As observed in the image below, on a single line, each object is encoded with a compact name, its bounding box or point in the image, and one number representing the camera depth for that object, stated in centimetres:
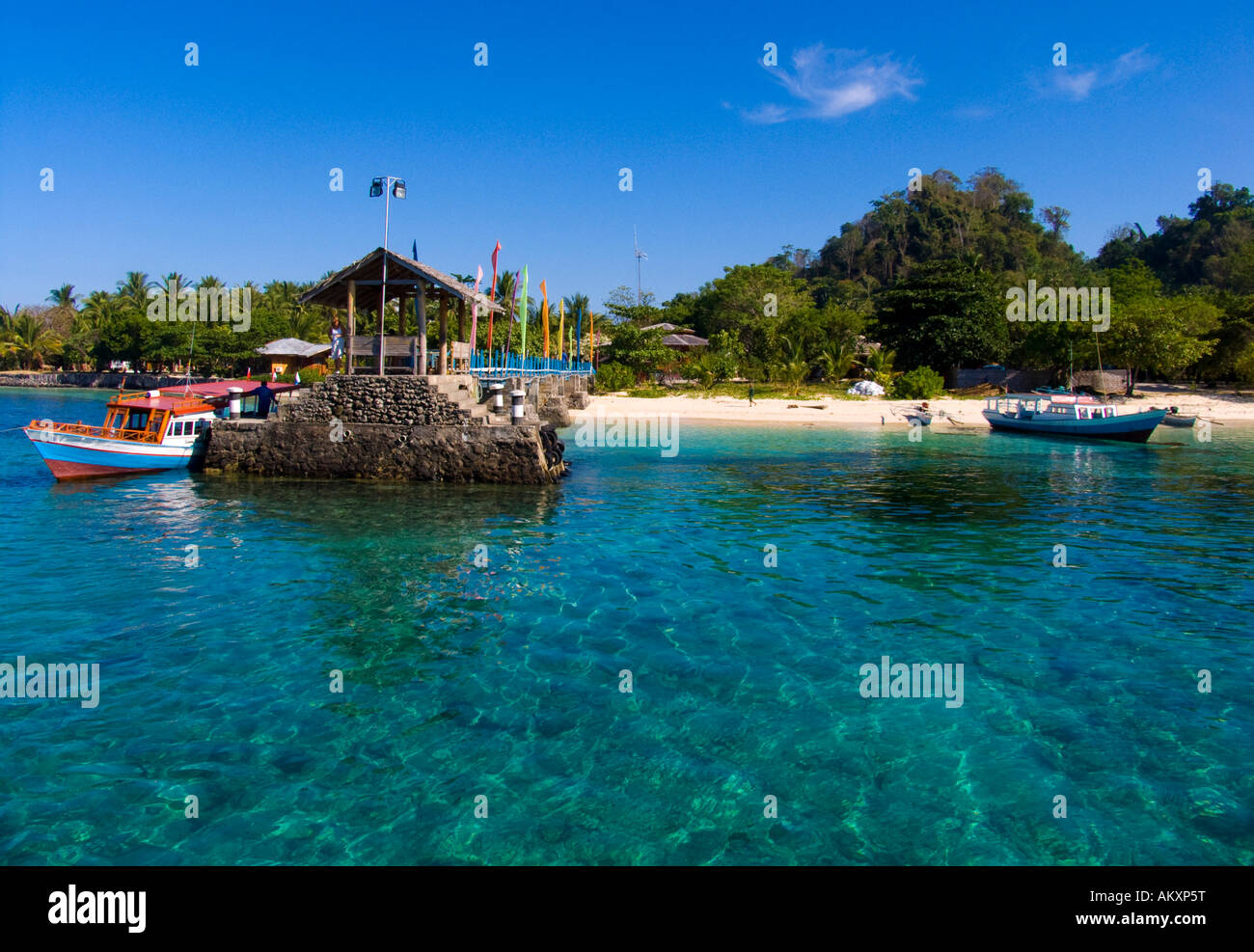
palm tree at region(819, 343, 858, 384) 5747
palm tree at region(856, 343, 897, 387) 5594
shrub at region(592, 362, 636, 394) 5694
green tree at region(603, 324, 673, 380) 5859
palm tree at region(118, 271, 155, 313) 8744
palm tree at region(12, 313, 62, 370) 8550
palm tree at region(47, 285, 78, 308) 9969
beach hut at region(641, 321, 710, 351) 6325
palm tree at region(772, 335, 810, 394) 5659
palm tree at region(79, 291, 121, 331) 8412
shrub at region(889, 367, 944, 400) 5191
